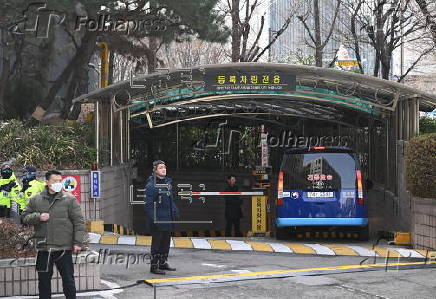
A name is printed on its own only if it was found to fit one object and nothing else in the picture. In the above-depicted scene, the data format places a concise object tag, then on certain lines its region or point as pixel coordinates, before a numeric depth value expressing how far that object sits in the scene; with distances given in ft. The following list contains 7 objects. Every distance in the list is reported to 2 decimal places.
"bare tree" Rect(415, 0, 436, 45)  56.71
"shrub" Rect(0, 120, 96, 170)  50.05
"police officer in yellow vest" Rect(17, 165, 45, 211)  39.10
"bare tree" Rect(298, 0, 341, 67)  79.82
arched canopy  49.08
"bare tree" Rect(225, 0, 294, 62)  84.12
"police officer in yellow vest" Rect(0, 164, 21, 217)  40.88
